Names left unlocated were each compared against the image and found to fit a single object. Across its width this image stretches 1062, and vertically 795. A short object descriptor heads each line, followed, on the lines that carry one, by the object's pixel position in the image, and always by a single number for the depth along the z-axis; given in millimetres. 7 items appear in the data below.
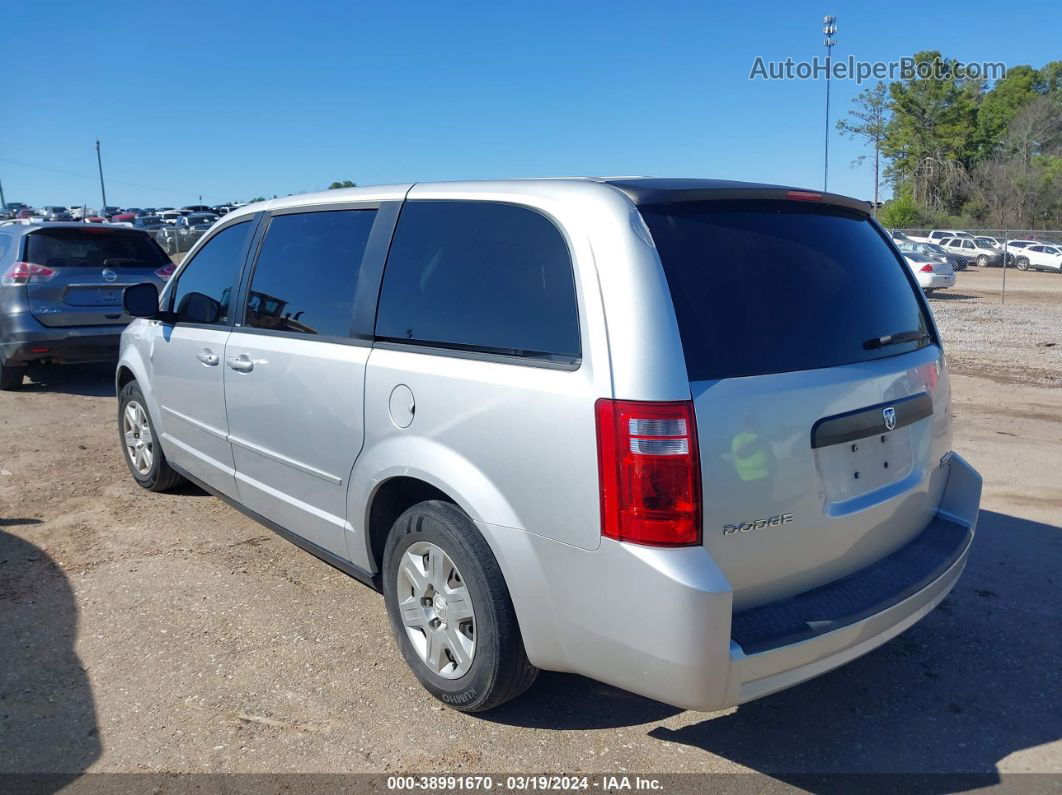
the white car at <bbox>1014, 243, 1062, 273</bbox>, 35781
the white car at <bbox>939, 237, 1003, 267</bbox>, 38562
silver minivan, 2453
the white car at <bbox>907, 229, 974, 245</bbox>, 38894
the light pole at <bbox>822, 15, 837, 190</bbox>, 46781
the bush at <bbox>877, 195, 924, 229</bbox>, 45781
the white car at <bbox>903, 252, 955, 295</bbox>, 21672
